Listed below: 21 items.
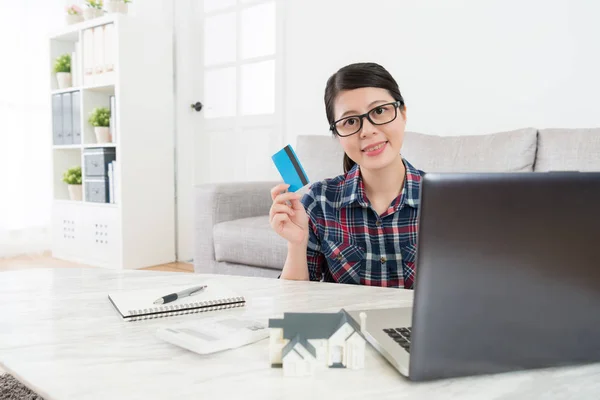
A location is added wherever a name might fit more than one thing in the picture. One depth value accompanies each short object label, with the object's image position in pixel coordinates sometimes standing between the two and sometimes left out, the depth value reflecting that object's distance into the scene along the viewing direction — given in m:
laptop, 0.46
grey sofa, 1.79
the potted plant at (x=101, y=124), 3.27
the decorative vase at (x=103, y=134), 3.26
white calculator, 0.60
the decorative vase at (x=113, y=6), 3.21
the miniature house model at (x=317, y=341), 0.55
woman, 1.06
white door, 3.12
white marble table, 0.50
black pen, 0.79
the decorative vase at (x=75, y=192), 3.48
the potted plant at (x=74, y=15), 3.46
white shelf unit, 3.15
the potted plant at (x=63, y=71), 3.49
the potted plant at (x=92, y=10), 3.36
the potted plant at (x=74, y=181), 3.49
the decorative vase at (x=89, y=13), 3.36
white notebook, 0.76
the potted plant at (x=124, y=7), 3.25
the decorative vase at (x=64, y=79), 3.48
